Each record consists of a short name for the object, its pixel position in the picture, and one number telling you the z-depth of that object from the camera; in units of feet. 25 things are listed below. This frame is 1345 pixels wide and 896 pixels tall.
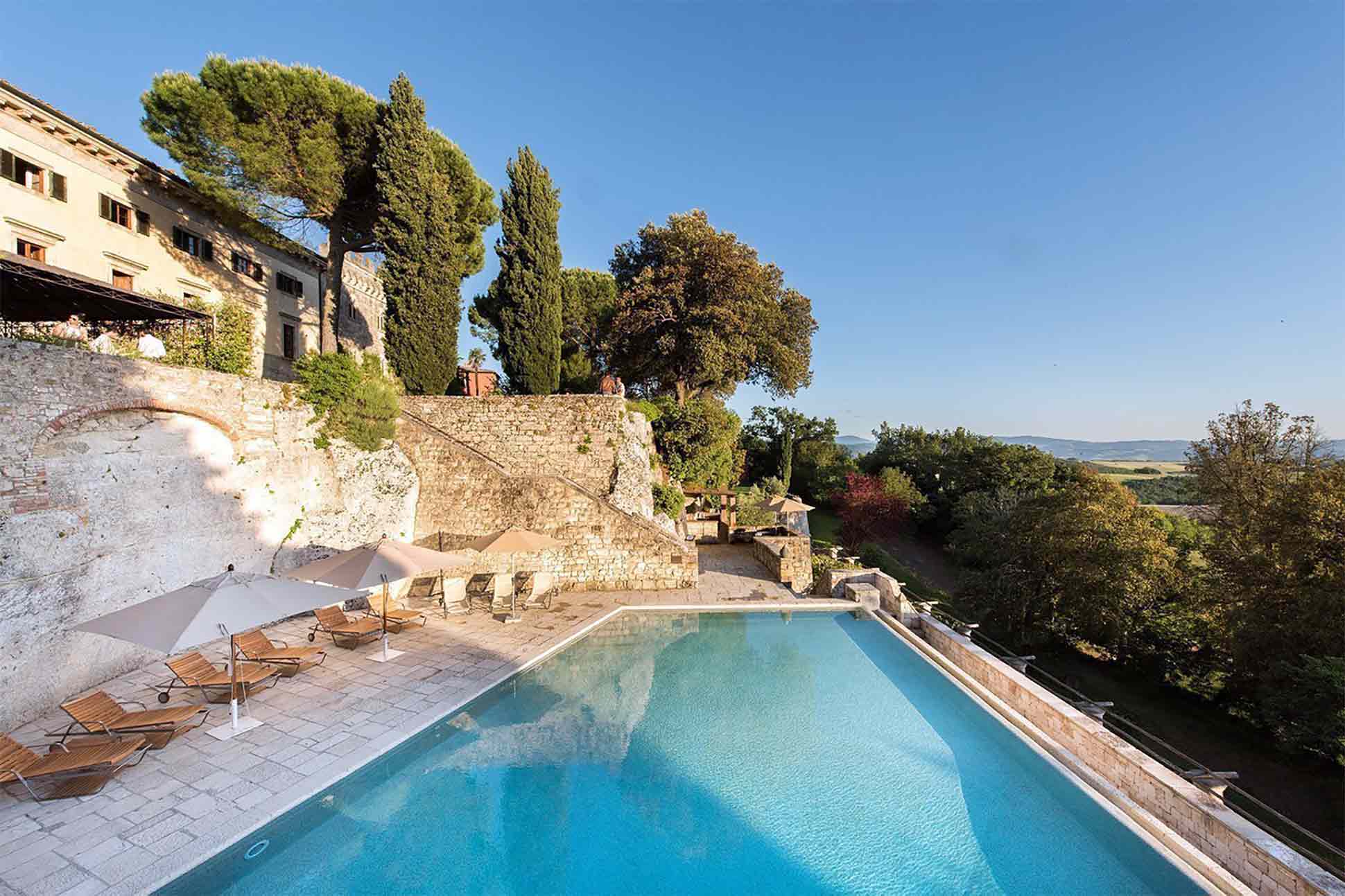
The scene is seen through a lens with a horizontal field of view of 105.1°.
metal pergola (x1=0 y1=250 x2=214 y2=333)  30.89
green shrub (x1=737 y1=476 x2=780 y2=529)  70.90
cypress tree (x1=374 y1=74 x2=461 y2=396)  51.52
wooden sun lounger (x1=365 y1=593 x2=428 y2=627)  33.73
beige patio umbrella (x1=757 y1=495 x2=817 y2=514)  62.69
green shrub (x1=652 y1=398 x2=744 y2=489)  64.54
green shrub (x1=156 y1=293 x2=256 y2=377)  38.19
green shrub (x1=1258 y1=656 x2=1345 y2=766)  30.17
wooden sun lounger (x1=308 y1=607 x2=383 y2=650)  31.89
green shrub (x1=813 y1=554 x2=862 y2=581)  49.90
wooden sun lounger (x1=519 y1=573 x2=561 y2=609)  41.47
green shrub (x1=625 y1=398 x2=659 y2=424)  57.36
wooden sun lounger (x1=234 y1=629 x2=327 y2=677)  27.43
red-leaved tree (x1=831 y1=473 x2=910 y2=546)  92.68
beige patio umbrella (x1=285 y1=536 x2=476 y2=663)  28.50
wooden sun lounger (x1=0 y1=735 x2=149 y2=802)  17.39
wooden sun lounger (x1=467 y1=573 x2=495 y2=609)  42.22
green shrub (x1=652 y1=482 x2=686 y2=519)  56.24
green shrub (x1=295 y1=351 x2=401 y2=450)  41.96
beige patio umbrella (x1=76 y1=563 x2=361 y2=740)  18.84
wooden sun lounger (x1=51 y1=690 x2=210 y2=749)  20.24
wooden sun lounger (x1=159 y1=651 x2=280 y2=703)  24.57
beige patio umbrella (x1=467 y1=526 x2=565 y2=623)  37.40
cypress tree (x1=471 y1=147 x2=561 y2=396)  56.75
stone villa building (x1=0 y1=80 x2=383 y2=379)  43.29
